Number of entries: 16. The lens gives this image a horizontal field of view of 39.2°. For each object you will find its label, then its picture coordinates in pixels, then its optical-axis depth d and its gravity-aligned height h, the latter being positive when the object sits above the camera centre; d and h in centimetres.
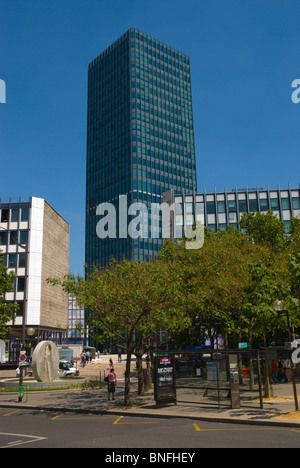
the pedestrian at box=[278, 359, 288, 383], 3110 -299
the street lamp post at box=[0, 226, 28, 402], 2495 -223
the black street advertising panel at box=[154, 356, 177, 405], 2061 -222
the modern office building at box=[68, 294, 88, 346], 15762 +586
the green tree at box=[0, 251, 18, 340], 4113 +337
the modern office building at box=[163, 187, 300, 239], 8242 +2493
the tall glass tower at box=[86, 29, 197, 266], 12012 +5996
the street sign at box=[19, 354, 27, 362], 2622 -126
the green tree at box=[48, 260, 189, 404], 2114 +184
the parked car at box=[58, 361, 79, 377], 4338 -349
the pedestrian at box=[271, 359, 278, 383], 3142 -283
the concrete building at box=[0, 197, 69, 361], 6806 +1228
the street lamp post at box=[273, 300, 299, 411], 1912 +118
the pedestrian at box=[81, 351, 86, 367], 5688 -303
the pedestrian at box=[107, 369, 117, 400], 2402 -264
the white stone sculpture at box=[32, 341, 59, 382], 3190 -192
